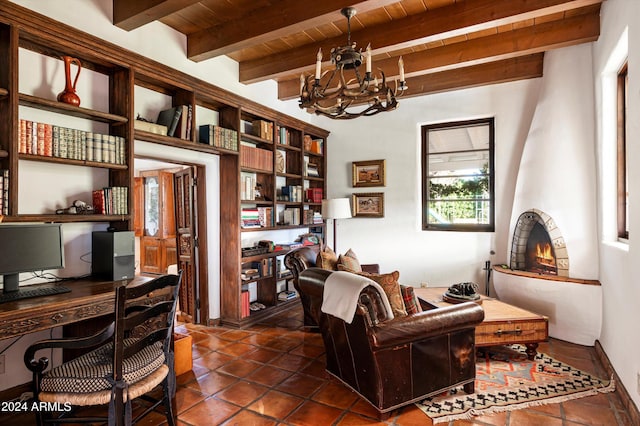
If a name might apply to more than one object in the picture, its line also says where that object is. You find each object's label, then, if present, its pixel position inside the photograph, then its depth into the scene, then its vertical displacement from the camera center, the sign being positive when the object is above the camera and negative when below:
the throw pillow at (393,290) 2.40 -0.52
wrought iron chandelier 2.49 +0.87
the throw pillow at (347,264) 3.12 -0.45
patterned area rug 2.45 -1.32
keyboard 2.15 -0.47
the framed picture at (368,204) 5.57 +0.16
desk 1.94 -0.54
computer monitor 2.27 -0.21
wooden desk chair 1.82 -0.82
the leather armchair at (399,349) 2.23 -0.90
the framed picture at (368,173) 5.53 +0.65
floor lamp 4.95 +0.08
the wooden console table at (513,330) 3.08 -1.01
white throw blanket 2.21 -0.51
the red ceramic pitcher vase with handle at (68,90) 2.61 +0.93
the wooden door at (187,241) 4.29 -0.31
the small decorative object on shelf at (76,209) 2.69 +0.06
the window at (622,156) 3.03 +0.47
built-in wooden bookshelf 2.34 +0.80
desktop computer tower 2.74 -0.30
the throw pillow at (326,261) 3.41 -0.45
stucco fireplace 3.59 +0.03
